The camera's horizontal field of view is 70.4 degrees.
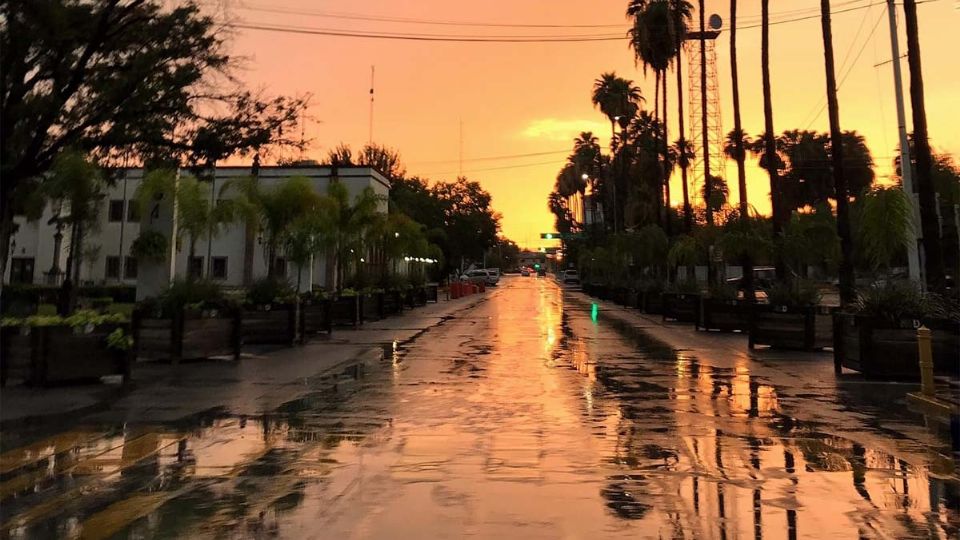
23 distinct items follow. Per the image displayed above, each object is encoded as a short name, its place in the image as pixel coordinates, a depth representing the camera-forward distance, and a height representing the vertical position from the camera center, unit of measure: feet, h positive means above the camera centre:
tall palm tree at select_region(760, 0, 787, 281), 75.15 +21.08
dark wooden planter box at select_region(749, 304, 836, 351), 53.67 -1.47
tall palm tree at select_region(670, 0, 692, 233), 115.34 +45.39
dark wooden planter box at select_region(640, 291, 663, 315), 102.76 +0.93
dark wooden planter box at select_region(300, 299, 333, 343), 62.26 -1.09
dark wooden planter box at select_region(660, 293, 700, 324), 80.69 +0.25
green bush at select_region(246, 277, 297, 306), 58.75 +1.27
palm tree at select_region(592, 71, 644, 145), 176.14 +55.42
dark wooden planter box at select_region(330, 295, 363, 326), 78.95 -0.43
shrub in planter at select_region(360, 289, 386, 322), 87.81 +0.33
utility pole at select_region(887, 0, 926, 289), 59.47 +14.58
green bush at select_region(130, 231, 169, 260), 54.14 +4.92
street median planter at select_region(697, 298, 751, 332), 70.79 -0.71
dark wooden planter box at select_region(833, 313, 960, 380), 37.32 -2.18
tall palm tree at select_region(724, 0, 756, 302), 85.05 +21.23
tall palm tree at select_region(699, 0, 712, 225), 104.99 +31.93
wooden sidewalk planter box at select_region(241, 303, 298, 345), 57.52 -1.44
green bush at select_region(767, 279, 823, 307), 55.67 +1.11
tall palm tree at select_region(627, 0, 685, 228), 123.03 +50.52
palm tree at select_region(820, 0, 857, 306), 60.34 +12.08
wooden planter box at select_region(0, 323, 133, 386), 35.14 -2.47
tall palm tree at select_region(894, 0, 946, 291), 45.73 +8.00
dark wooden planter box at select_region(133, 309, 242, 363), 45.01 -1.92
